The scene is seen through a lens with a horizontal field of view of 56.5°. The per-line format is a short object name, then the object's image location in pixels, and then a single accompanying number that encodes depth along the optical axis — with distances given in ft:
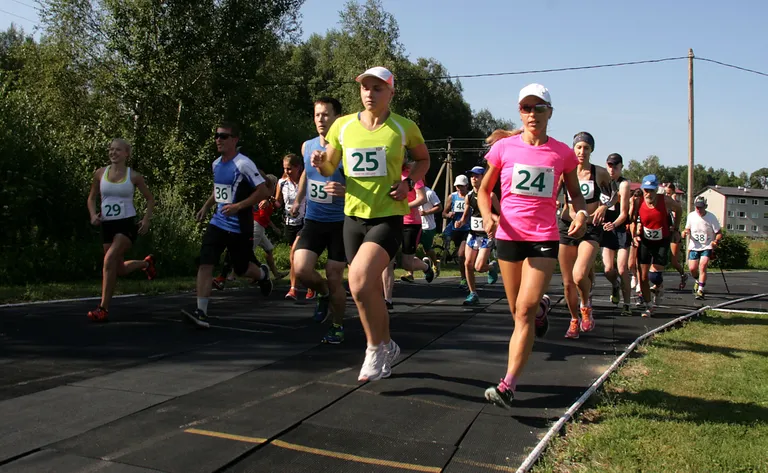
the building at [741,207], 399.65
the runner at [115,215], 25.41
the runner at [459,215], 39.99
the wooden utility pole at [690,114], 103.19
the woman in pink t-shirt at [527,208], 15.62
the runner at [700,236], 48.01
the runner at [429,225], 41.32
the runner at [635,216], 35.65
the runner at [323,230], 21.86
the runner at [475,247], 33.96
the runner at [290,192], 34.81
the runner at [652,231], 35.53
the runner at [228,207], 24.44
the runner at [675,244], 46.57
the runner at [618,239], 30.22
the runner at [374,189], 16.96
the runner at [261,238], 36.86
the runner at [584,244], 24.56
